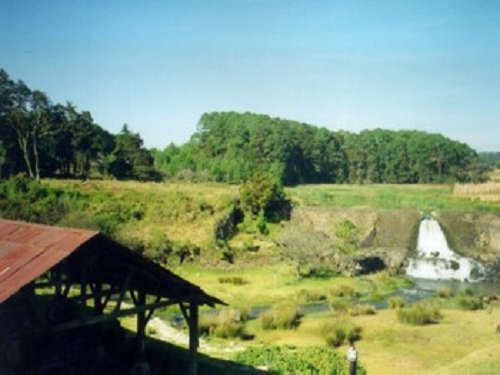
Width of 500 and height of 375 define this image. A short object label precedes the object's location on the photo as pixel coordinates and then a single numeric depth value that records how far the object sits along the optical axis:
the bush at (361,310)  37.22
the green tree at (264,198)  66.50
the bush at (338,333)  30.05
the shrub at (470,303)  39.34
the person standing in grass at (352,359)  22.30
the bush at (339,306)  38.22
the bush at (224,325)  31.41
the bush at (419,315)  34.06
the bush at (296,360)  23.00
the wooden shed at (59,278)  13.60
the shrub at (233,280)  49.42
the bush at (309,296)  43.06
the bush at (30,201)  52.81
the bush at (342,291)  44.84
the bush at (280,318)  33.91
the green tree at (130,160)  84.93
